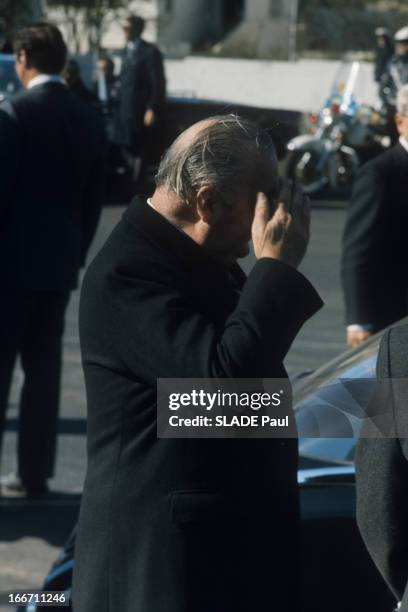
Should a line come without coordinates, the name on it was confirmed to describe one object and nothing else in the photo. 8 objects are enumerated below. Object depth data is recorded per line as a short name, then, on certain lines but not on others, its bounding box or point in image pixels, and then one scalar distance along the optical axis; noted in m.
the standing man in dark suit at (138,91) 30.48
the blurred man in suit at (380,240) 10.37
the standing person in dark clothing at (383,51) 44.29
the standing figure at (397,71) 37.35
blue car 6.87
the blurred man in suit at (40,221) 11.31
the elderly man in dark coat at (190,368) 5.05
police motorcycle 34.66
